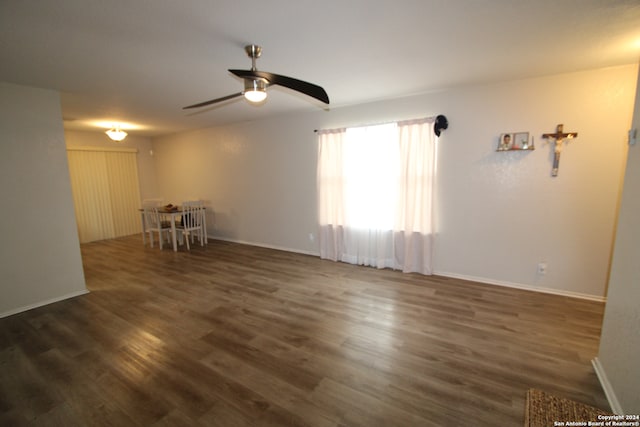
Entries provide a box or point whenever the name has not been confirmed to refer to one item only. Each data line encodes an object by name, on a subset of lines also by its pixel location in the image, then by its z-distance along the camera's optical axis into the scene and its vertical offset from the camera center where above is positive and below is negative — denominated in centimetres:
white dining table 518 -75
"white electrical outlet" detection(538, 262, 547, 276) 309 -107
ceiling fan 191 +76
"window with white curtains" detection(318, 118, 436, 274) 365 -22
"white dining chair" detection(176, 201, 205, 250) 539 -78
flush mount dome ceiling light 489 +95
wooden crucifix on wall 285 +43
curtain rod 340 +74
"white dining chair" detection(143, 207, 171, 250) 537 -81
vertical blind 584 -15
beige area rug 150 -139
